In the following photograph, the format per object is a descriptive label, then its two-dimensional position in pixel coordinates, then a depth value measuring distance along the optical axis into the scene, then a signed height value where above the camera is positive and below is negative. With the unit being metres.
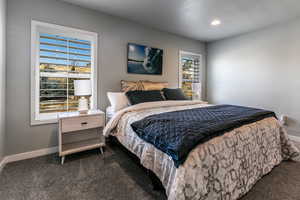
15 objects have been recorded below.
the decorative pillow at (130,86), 2.93 +0.30
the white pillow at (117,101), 2.47 -0.02
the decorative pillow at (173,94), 3.08 +0.13
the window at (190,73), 4.12 +0.83
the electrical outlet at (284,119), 3.09 -0.40
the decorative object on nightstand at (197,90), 4.10 +0.30
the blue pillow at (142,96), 2.53 +0.07
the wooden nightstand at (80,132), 2.02 -0.58
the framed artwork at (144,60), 3.12 +0.95
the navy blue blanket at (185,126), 1.13 -0.26
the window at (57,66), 2.24 +0.58
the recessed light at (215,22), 3.03 +1.73
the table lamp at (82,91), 2.17 +0.13
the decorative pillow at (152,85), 3.13 +0.34
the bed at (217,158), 1.10 -0.58
